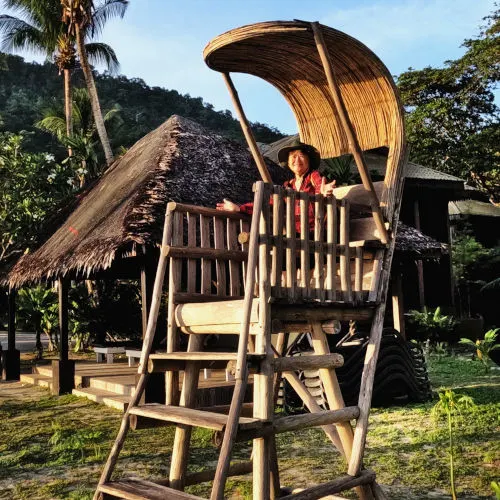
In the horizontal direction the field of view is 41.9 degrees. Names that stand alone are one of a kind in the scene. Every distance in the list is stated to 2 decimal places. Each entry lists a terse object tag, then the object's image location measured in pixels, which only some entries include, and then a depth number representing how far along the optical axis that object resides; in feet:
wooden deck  26.58
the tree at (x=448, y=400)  9.97
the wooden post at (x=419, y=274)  60.95
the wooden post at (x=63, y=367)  32.42
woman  13.97
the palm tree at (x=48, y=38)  73.36
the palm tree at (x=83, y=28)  66.23
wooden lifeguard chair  10.29
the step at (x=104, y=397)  27.02
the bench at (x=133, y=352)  30.16
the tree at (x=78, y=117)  99.04
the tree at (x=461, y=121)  77.71
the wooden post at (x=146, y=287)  27.14
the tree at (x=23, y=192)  44.98
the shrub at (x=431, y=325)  55.06
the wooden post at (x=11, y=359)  39.68
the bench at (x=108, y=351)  37.41
